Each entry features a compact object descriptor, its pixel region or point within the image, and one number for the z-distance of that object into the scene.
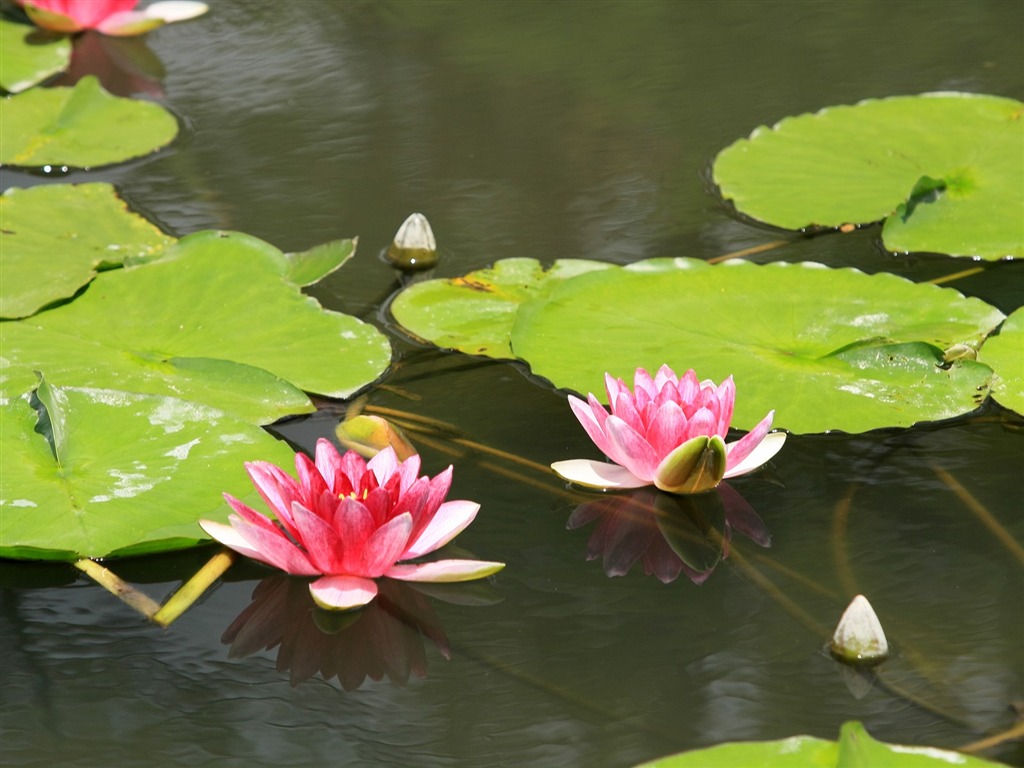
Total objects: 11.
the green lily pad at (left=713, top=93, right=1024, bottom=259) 4.85
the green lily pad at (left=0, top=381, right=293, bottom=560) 4.59
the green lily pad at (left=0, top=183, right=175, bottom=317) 4.78
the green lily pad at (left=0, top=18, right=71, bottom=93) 5.13
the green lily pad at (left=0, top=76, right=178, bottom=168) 5.01
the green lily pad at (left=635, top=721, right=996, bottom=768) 4.45
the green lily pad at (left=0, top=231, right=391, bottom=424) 4.70
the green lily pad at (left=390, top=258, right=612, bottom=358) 4.76
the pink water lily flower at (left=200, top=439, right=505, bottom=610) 4.57
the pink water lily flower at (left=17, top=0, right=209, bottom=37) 5.24
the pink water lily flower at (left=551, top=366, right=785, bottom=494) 4.63
